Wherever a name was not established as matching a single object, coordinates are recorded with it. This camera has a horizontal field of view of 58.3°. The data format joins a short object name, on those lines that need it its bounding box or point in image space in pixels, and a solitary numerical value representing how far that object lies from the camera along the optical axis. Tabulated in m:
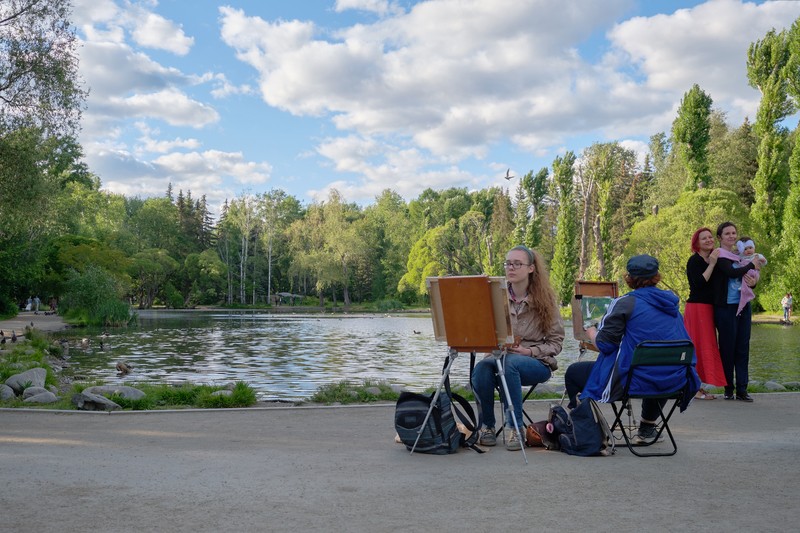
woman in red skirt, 8.56
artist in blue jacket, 5.44
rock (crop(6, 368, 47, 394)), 9.66
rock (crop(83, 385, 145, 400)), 8.44
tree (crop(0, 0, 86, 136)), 21.83
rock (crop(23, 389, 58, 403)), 8.27
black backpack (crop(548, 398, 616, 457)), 5.45
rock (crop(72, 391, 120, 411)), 7.74
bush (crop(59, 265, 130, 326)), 40.31
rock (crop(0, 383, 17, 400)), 8.63
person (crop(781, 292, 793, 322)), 37.97
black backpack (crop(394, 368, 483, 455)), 5.59
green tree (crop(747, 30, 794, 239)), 39.16
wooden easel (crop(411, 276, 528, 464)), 5.53
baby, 8.51
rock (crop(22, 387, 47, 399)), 8.80
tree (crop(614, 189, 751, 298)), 38.91
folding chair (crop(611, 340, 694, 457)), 5.35
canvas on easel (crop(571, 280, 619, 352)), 7.15
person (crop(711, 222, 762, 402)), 8.41
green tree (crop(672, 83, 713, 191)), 44.66
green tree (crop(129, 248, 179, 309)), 71.94
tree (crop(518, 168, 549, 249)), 68.69
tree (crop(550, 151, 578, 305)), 55.21
